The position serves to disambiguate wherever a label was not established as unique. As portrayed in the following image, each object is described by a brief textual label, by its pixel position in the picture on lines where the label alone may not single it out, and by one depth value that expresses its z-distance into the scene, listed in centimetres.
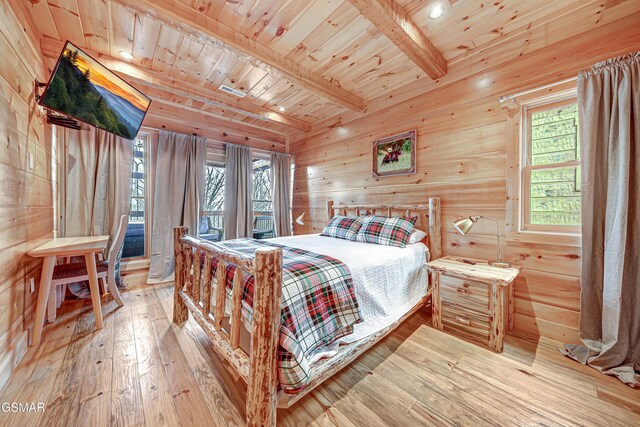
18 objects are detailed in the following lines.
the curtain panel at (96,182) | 271
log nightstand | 177
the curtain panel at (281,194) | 434
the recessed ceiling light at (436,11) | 173
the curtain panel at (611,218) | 151
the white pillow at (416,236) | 247
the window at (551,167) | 189
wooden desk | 180
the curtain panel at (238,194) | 385
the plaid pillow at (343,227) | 278
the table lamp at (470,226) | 204
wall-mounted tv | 173
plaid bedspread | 111
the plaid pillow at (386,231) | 239
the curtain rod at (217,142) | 327
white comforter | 164
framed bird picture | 276
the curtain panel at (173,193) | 328
